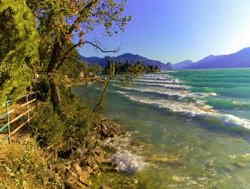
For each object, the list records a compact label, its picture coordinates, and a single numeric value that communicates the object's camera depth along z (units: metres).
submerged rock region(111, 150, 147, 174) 8.99
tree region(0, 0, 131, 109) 7.45
